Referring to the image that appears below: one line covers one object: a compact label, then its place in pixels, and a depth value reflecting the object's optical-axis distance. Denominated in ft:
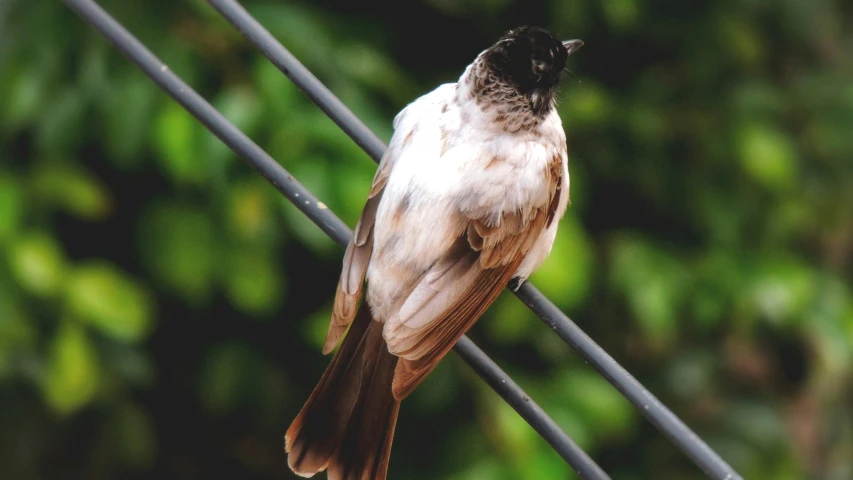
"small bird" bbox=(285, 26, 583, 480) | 14.69
